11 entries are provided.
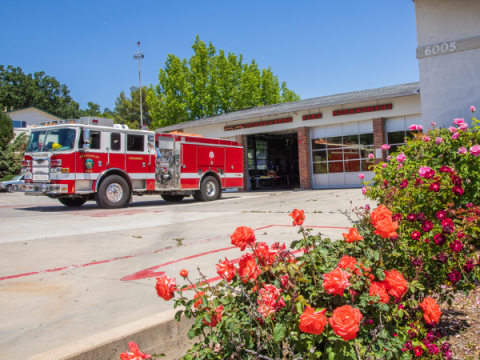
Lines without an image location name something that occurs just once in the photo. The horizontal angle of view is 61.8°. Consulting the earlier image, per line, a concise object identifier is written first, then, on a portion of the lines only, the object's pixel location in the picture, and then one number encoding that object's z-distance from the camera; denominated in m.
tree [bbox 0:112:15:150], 35.78
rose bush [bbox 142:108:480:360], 1.89
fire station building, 18.78
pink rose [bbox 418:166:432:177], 3.26
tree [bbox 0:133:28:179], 34.69
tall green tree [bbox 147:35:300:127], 33.78
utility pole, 54.21
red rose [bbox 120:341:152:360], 1.81
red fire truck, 11.65
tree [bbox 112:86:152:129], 69.06
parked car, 28.56
